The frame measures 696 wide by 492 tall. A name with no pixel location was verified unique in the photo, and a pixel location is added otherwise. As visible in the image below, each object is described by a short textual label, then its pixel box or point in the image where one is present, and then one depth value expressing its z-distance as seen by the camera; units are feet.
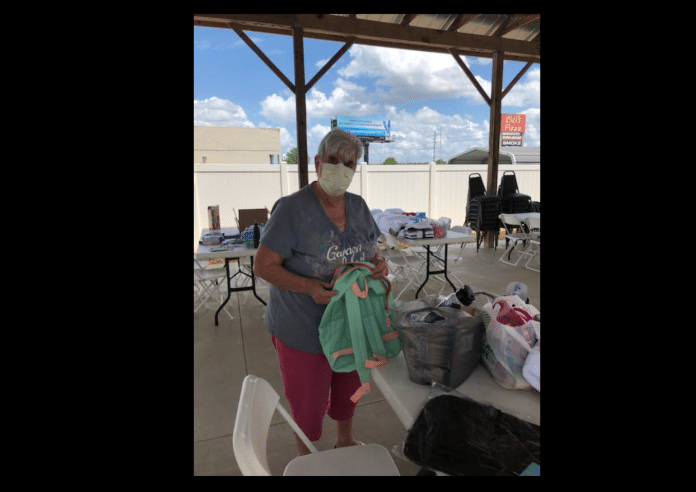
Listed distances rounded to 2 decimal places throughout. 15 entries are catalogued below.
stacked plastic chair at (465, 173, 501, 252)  25.20
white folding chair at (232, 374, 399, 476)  3.63
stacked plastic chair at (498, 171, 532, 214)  26.32
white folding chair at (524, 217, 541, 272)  19.68
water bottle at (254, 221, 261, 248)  13.52
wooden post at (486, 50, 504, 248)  23.27
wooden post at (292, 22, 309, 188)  17.90
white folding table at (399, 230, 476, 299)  15.15
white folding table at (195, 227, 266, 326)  12.67
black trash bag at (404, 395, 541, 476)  2.87
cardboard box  15.78
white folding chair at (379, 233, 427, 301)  16.08
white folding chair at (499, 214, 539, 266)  20.18
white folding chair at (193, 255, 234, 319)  14.00
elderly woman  4.71
